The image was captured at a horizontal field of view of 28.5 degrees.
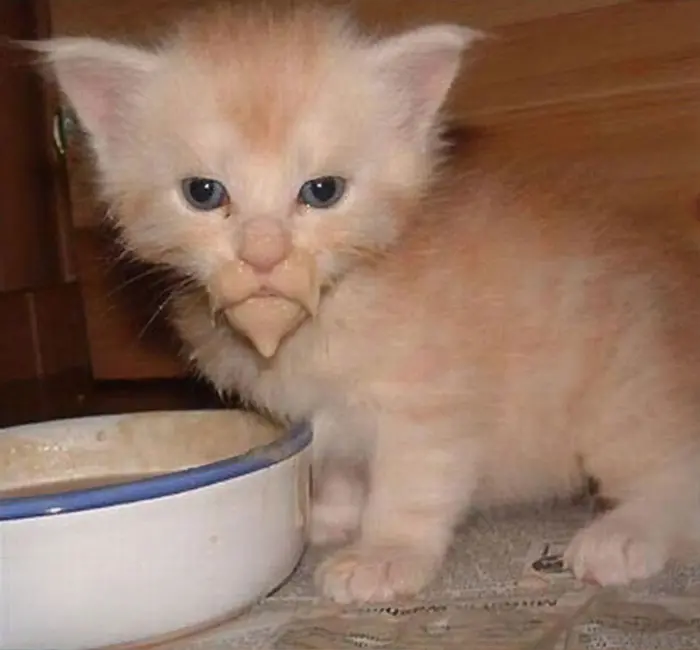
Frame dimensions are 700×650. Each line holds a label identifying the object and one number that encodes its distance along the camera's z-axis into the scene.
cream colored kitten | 0.31
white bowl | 0.27
